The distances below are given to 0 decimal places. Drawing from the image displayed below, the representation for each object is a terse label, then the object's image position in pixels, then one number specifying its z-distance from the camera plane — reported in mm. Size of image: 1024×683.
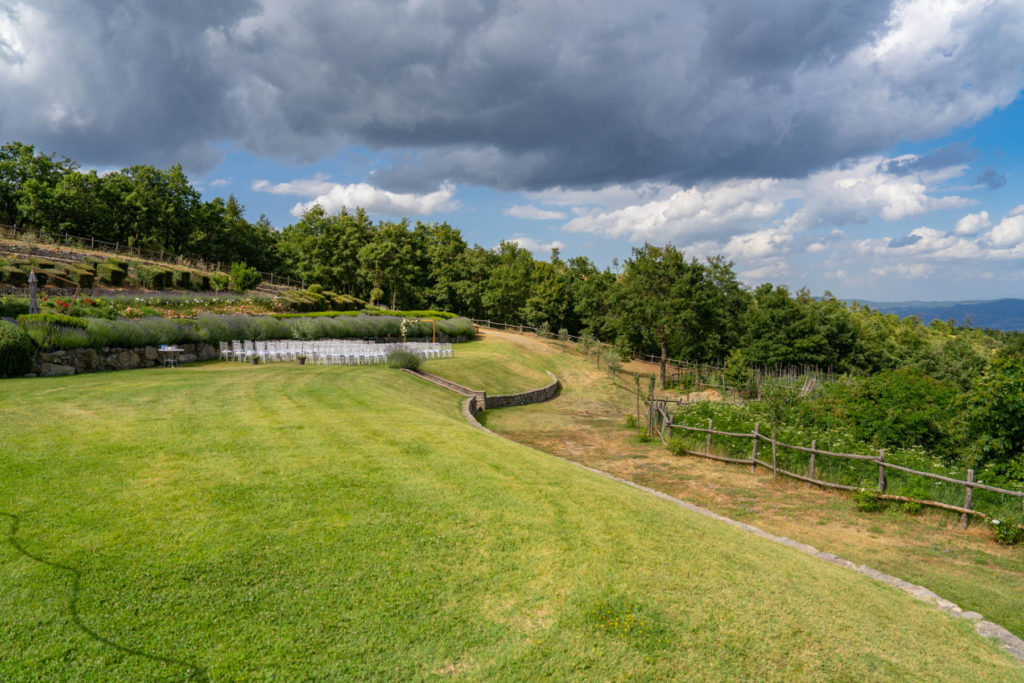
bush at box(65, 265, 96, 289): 30125
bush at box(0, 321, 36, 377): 12620
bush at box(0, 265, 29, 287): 26891
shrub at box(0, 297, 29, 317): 17141
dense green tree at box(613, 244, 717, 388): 43844
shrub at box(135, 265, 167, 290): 35188
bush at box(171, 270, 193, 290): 38219
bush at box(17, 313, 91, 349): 13586
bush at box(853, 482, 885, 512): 11734
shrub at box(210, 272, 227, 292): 42188
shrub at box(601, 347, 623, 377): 42062
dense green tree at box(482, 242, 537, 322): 62156
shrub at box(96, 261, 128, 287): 33062
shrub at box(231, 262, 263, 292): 42475
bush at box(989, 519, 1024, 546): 9664
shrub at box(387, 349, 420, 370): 23625
